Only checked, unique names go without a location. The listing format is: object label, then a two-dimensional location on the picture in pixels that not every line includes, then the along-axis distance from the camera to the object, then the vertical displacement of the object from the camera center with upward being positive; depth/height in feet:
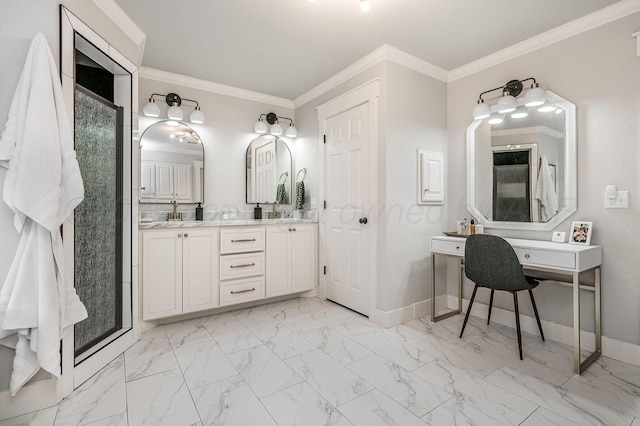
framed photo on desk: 7.08 -0.47
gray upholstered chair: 6.88 -1.25
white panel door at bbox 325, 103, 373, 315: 9.46 +0.19
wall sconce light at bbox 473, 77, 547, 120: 7.80 +3.02
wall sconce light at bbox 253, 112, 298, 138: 11.69 +3.39
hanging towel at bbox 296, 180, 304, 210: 12.13 +0.69
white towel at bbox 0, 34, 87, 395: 4.63 -0.03
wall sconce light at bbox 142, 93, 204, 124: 9.50 +3.34
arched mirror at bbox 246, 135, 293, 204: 11.85 +1.71
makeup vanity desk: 6.20 -1.08
